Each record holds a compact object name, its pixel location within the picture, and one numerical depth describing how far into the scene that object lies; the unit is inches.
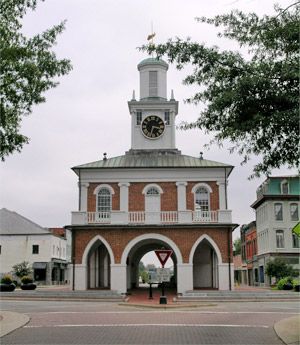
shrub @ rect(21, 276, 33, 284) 1761.8
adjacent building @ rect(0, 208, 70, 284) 2591.0
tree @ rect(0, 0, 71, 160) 535.5
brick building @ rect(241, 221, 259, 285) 2576.3
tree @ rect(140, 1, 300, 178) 436.5
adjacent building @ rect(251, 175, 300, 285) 2159.2
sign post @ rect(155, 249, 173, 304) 1003.9
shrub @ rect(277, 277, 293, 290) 1606.8
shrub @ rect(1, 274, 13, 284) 1768.0
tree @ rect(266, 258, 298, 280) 1939.0
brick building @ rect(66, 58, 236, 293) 1316.4
